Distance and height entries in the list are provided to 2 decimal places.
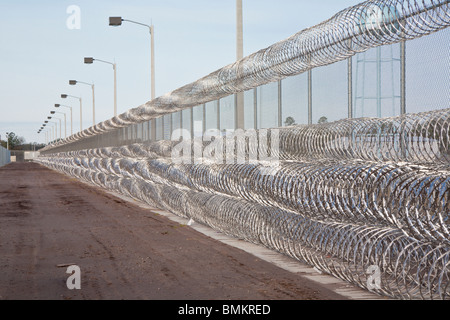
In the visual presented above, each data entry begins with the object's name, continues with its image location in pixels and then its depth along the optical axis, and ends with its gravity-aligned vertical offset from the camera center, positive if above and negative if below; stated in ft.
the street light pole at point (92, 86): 173.64 +18.90
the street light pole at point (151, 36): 87.76 +17.00
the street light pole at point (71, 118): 270.42 +15.89
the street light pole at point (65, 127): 317.85 +13.18
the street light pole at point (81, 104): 228.59 +18.17
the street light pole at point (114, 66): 129.49 +18.39
